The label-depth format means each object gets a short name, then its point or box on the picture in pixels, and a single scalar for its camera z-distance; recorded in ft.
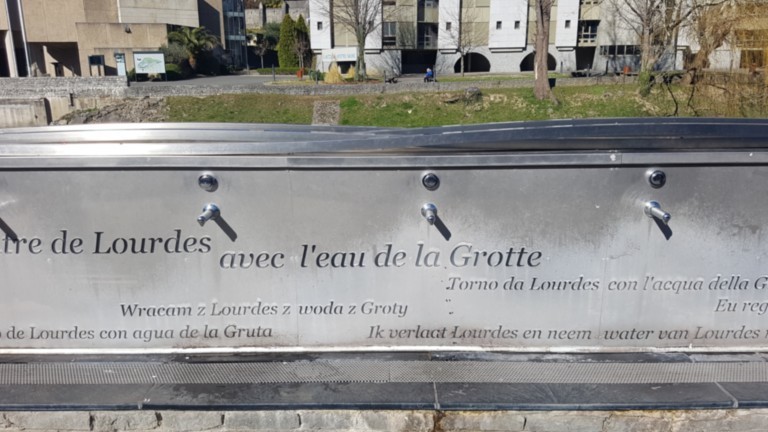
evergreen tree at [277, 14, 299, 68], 178.60
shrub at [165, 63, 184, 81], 151.31
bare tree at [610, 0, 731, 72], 106.46
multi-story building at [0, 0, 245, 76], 161.79
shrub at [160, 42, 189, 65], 158.51
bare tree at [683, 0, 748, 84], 64.39
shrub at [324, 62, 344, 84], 133.94
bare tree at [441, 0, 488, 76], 160.56
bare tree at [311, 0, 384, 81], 148.25
